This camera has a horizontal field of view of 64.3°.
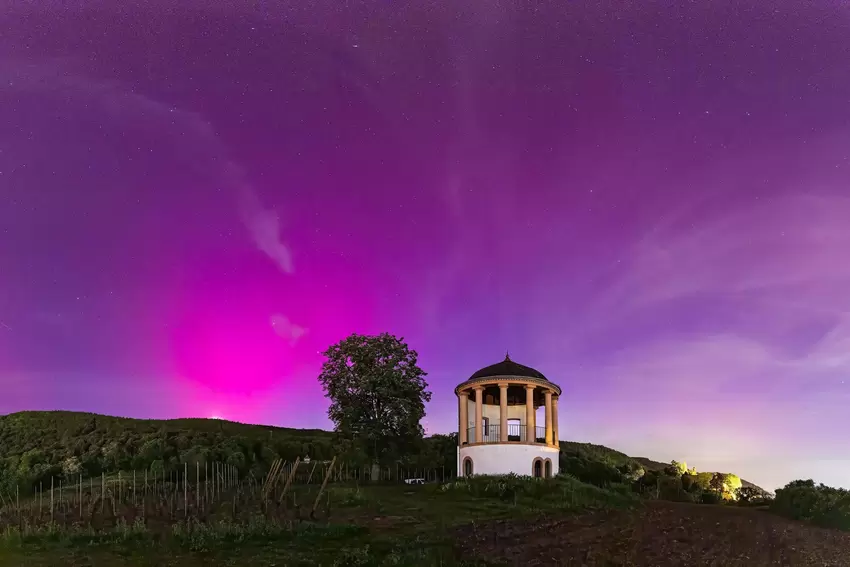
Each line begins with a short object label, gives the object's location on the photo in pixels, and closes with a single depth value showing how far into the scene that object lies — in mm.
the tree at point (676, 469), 47097
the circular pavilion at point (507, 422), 33406
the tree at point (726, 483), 43719
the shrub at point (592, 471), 41531
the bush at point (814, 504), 23484
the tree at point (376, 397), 37844
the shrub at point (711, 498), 36906
